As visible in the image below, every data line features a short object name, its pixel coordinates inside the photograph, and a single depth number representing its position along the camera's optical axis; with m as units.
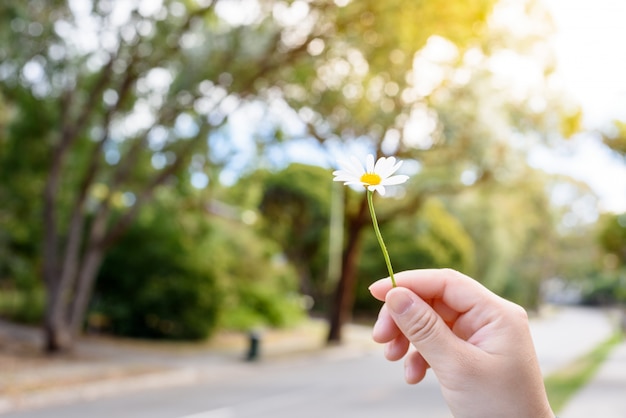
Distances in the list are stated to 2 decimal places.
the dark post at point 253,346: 20.69
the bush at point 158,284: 23.62
